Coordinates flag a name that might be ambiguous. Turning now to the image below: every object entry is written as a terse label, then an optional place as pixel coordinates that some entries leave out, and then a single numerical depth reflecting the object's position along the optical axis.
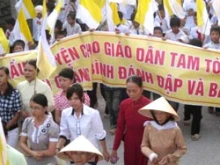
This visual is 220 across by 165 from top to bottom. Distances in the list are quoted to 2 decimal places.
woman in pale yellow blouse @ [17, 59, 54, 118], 7.71
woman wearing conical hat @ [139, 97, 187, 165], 6.32
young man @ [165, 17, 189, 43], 10.73
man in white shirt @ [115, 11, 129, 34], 10.02
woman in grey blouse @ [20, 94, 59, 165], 6.64
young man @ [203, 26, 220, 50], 9.62
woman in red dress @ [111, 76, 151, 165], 6.84
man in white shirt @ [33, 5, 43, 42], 12.33
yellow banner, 9.27
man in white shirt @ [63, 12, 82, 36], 11.33
